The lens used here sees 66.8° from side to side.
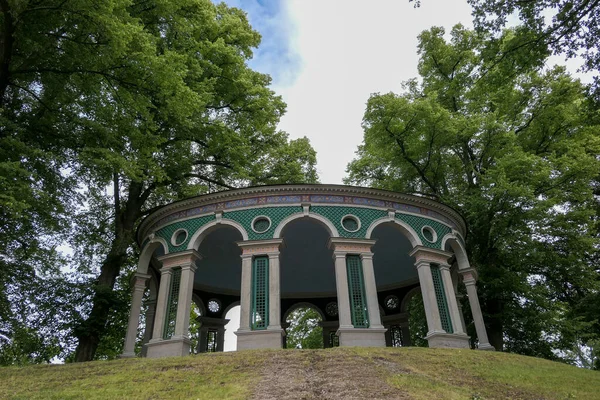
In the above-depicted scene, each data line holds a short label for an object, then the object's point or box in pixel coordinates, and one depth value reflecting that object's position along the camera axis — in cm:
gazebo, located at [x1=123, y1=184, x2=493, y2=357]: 1496
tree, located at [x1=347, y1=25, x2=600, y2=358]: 1966
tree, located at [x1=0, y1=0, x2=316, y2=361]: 1448
